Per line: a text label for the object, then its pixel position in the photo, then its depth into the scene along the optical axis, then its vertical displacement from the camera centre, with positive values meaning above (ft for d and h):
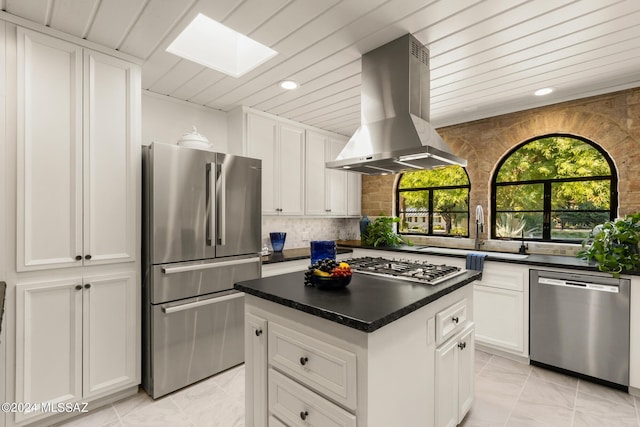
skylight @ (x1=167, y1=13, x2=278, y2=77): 7.43 +4.10
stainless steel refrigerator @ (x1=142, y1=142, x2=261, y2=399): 7.52 -1.24
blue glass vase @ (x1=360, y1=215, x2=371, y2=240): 13.93 -0.60
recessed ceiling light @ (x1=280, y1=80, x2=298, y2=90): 8.82 +3.68
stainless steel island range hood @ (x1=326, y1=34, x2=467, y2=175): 6.42 +2.15
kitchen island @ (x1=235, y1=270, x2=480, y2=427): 4.04 -2.11
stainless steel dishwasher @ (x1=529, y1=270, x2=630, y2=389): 7.72 -2.95
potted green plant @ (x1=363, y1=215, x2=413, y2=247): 13.00 -0.95
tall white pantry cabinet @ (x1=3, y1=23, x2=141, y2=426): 6.10 -0.23
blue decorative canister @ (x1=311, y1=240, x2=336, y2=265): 6.68 -0.82
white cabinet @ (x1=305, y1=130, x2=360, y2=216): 13.07 +1.38
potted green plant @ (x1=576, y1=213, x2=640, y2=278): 7.58 -0.84
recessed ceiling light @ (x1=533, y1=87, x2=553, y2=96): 9.32 +3.69
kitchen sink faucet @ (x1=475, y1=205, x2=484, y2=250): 11.32 -0.38
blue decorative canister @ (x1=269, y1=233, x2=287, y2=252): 11.98 -1.12
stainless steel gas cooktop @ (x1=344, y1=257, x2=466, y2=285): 5.95 -1.25
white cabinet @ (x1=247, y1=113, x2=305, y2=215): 11.23 +2.00
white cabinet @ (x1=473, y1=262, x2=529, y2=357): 9.11 -2.92
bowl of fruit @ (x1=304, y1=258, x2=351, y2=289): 5.31 -1.08
